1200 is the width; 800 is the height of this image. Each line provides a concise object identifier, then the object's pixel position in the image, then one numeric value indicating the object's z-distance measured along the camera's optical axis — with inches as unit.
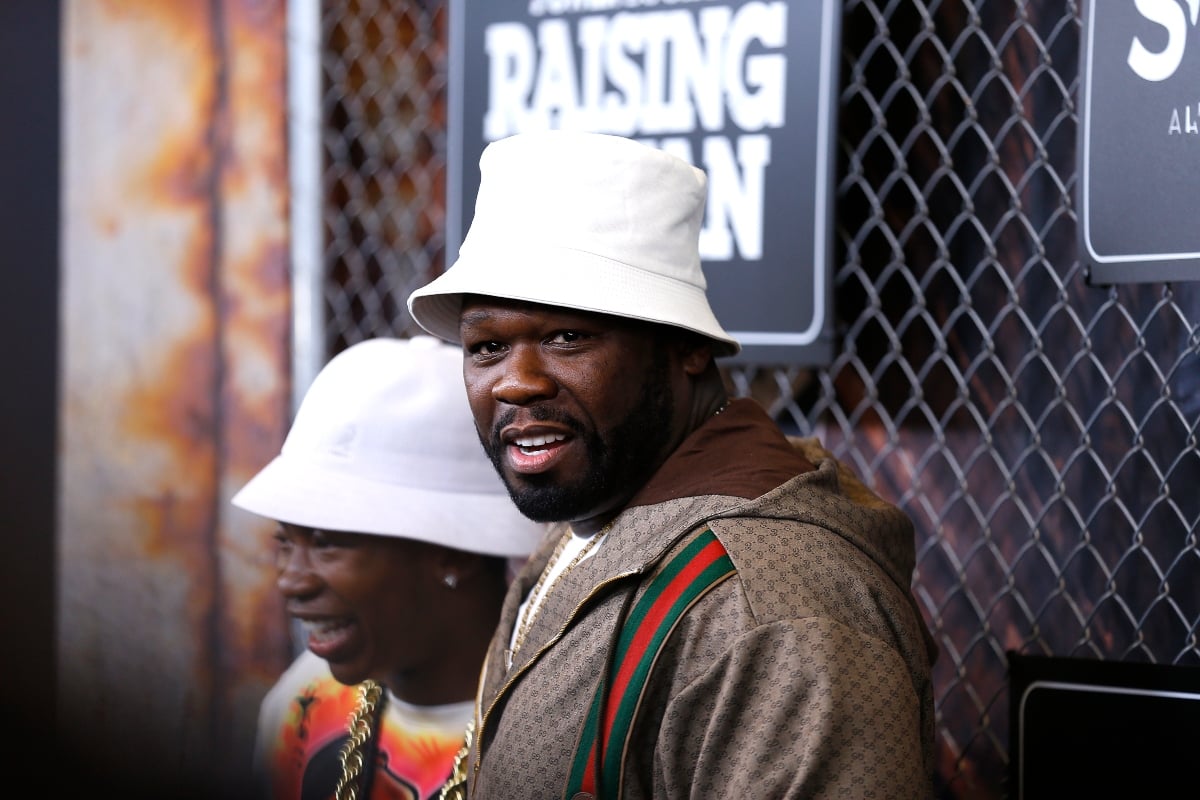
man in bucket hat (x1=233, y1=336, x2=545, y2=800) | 182.2
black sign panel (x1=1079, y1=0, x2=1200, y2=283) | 173.5
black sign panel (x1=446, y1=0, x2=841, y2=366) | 212.4
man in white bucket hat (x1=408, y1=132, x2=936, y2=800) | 120.0
